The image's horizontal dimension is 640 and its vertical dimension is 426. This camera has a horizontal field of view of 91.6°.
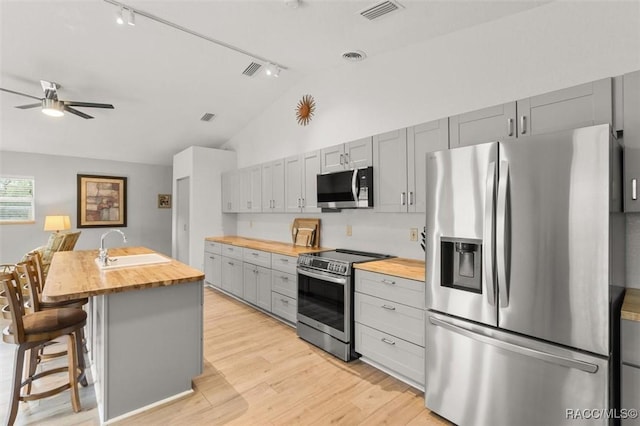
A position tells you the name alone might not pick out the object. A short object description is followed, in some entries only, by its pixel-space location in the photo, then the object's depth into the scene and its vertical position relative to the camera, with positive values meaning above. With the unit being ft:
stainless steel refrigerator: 4.95 -1.21
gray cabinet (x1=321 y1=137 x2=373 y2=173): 10.78 +2.09
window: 18.72 +0.86
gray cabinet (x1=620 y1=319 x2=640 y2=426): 4.81 -2.44
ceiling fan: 12.01 +4.24
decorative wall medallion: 14.75 +4.98
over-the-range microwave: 10.55 +0.84
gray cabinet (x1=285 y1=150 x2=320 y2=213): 13.10 +1.35
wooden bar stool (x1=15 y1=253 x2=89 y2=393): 7.38 -2.60
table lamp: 18.52 -0.61
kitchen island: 6.62 -2.71
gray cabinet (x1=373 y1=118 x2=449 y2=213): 8.89 +1.53
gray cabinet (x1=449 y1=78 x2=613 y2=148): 6.36 +2.22
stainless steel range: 9.48 -2.87
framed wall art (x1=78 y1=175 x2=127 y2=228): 21.09 +0.81
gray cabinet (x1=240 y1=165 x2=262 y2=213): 16.63 +1.31
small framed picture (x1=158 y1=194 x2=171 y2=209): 24.39 +0.93
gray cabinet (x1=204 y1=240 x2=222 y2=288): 17.19 -2.89
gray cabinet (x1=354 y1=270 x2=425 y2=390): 7.77 -3.04
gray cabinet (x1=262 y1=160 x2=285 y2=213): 15.07 +1.30
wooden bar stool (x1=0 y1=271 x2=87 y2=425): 6.22 -2.54
